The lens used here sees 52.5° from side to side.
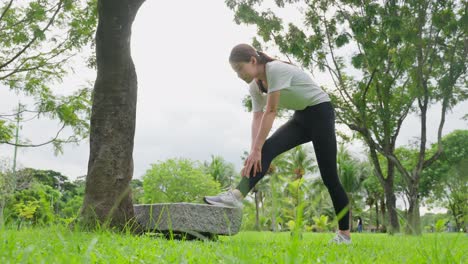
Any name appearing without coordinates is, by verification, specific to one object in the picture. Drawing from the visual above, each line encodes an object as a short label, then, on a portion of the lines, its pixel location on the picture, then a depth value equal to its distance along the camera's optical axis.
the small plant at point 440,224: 1.89
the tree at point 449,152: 37.09
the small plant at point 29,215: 5.28
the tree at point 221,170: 60.62
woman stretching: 4.41
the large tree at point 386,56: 15.02
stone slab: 5.66
